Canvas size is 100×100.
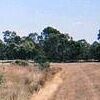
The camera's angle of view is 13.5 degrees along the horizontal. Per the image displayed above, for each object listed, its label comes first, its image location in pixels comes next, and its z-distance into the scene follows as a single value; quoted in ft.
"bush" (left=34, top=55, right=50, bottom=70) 138.05
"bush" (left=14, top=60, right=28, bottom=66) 155.70
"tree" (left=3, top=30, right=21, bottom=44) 376.21
